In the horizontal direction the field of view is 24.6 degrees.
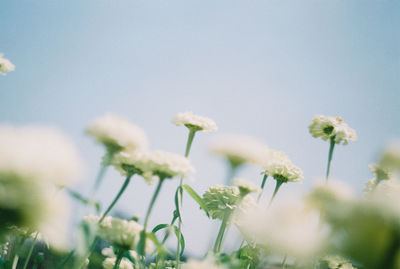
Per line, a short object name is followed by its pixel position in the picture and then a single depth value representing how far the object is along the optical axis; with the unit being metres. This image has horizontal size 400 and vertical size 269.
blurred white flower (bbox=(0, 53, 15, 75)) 1.40
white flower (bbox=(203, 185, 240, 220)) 1.19
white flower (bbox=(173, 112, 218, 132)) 1.13
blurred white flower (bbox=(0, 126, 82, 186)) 0.77
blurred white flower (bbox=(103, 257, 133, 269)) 1.14
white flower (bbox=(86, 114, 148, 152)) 0.99
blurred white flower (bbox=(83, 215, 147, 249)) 0.99
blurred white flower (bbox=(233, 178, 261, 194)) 1.07
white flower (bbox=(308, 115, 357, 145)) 1.28
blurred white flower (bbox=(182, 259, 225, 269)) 0.98
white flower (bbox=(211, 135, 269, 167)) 1.08
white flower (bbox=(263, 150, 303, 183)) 1.20
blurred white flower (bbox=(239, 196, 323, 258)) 0.73
